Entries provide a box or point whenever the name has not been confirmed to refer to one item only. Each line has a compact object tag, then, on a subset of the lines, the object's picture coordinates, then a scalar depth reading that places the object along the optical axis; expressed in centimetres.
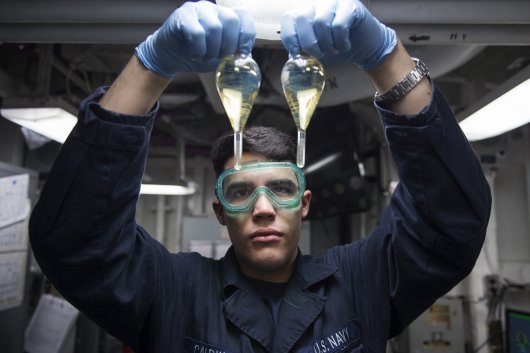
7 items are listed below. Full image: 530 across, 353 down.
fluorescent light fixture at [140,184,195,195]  278
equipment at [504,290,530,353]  219
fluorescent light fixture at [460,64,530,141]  136
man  88
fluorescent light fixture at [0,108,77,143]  173
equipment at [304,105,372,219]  287
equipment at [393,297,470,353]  250
